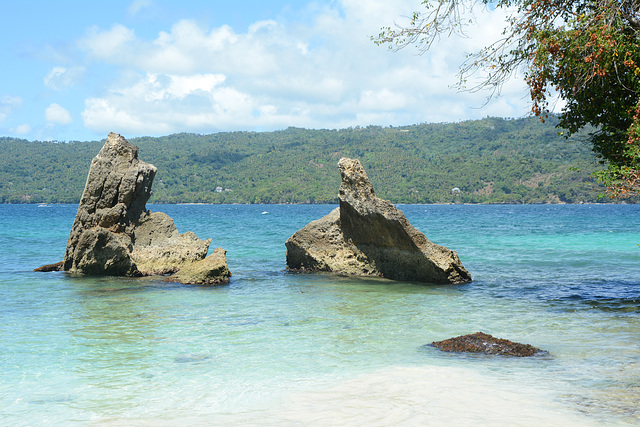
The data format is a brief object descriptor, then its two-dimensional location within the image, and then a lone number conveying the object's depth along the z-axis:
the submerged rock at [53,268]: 17.72
